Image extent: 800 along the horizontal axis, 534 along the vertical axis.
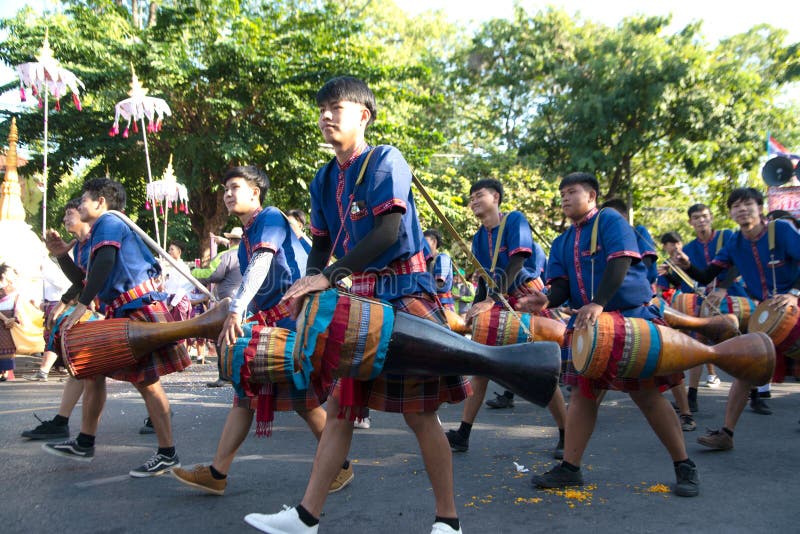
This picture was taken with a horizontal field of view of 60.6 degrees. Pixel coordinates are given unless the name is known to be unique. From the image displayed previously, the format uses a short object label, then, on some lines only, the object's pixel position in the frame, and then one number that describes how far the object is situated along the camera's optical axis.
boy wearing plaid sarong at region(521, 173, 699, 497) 3.67
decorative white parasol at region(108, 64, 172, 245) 11.48
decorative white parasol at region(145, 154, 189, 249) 13.23
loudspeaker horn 11.35
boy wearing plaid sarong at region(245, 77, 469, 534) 2.69
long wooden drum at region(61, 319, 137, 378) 3.80
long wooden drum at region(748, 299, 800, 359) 4.64
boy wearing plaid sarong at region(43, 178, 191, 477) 4.10
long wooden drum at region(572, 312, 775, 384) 3.32
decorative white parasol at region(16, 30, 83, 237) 10.69
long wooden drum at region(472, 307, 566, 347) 4.63
